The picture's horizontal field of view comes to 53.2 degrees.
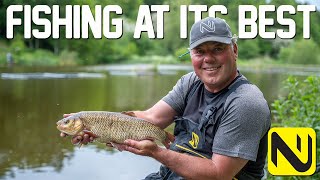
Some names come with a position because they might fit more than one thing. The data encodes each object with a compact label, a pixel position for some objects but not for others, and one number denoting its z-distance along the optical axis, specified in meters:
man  1.27
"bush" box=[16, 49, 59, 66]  14.69
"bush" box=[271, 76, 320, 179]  2.55
